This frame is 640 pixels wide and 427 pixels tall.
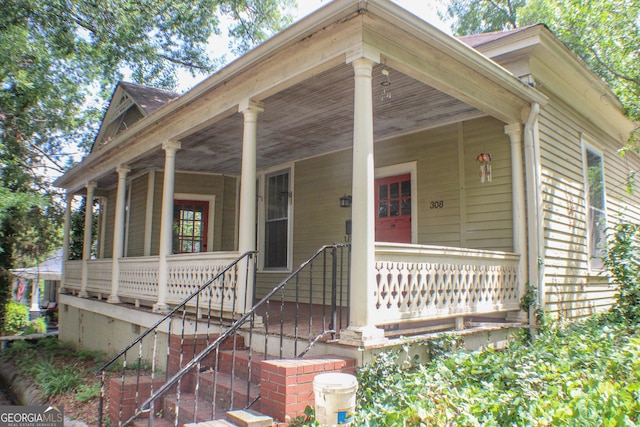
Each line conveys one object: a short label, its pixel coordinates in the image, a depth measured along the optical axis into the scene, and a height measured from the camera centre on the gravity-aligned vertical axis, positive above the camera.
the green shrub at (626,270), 6.45 -0.04
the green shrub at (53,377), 7.17 -2.00
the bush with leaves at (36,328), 16.23 -2.54
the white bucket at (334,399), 3.18 -0.93
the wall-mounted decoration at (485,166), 6.55 +1.35
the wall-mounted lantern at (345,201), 8.39 +1.06
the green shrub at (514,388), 3.01 -0.91
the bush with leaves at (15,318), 16.51 -2.33
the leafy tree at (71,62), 12.91 +6.54
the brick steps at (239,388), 3.54 -1.13
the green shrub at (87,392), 6.54 -1.92
